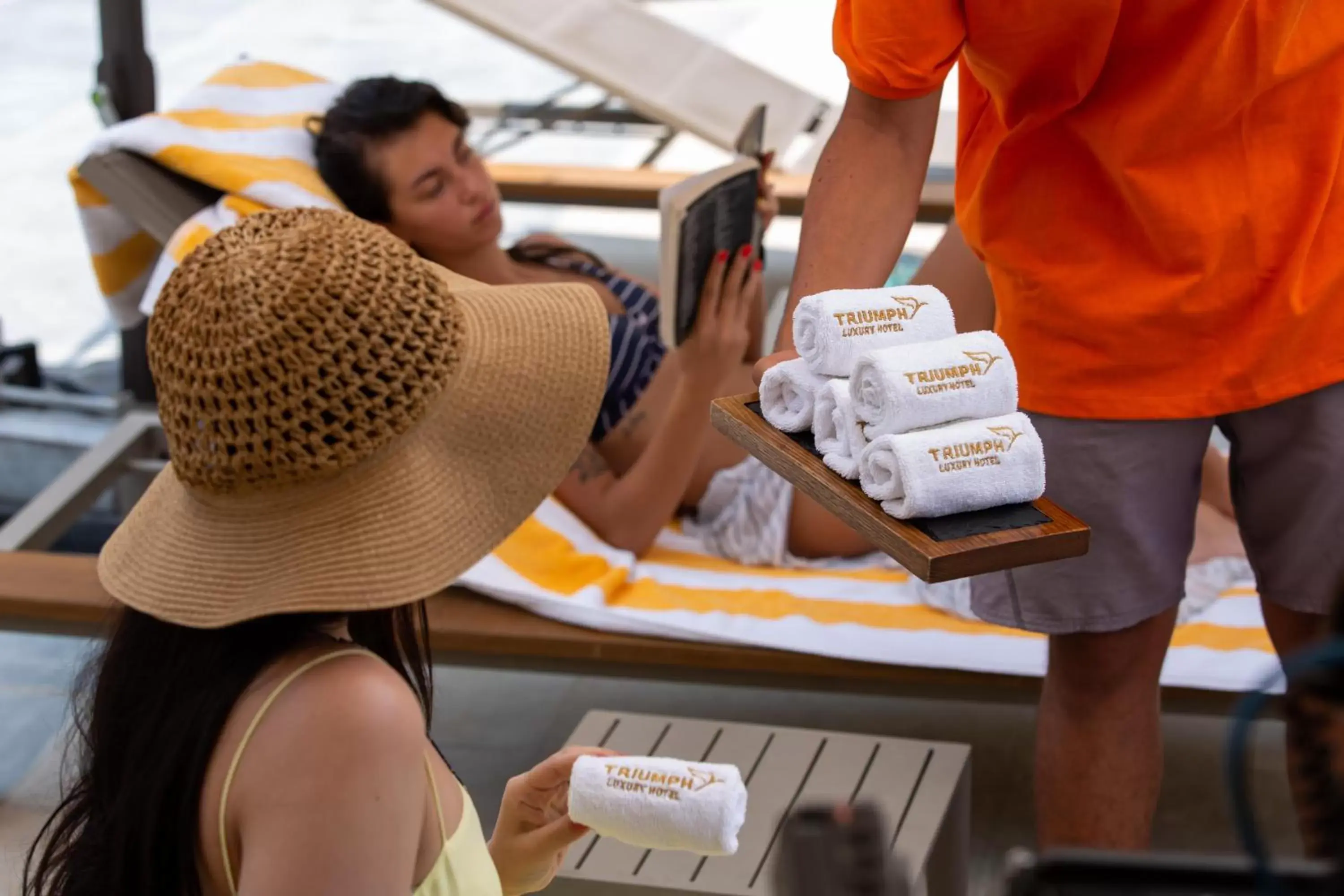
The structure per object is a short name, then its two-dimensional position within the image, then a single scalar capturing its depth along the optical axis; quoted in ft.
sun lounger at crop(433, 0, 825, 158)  14.25
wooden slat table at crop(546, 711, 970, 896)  6.60
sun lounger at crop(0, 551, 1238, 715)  8.47
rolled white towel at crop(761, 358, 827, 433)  5.28
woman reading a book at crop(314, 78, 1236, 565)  9.34
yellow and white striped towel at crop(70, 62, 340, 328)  10.46
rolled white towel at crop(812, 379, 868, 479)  5.02
